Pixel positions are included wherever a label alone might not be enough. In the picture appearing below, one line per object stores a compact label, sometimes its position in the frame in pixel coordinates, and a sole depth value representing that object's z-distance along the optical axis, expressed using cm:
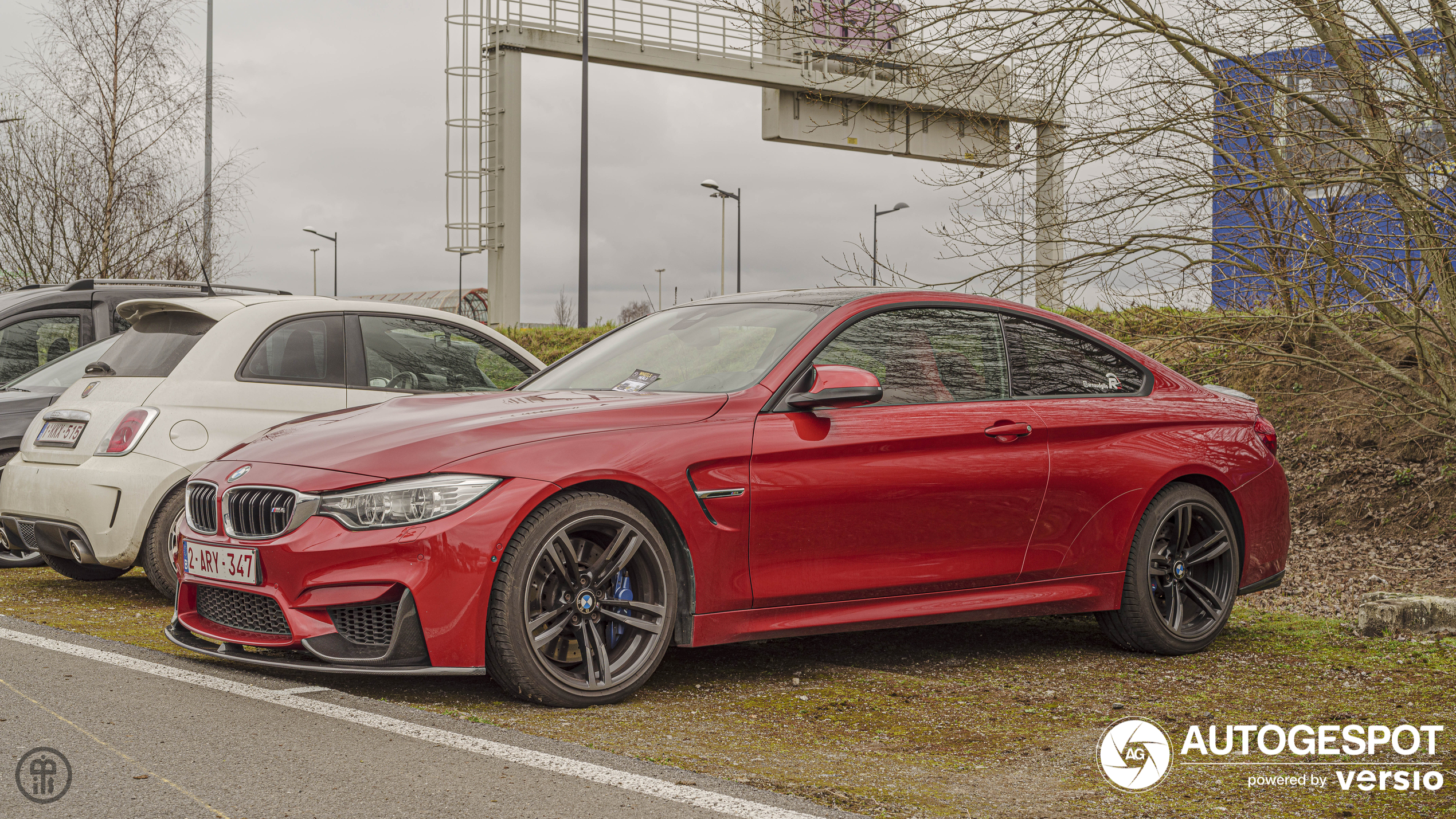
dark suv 916
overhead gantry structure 1109
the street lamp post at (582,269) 2344
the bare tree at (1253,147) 823
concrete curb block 655
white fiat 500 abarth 663
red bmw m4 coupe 451
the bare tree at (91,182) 2108
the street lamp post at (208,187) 2223
